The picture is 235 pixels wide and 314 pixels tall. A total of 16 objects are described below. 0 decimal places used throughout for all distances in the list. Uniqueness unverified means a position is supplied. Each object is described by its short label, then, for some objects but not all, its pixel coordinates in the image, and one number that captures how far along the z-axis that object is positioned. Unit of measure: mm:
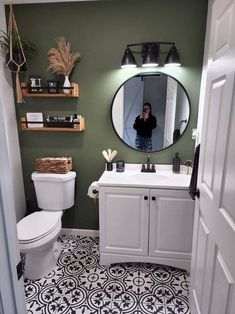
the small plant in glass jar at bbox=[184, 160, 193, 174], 2223
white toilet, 1864
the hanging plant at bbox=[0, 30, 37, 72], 2043
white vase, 2162
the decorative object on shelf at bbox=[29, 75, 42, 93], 2201
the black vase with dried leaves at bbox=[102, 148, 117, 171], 2301
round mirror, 2174
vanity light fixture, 2004
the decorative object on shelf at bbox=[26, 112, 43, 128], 2301
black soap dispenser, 2234
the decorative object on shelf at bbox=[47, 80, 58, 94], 2180
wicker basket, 2270
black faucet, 2281
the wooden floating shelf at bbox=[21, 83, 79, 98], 2176
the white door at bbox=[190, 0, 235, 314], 961
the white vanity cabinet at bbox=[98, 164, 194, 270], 1923
